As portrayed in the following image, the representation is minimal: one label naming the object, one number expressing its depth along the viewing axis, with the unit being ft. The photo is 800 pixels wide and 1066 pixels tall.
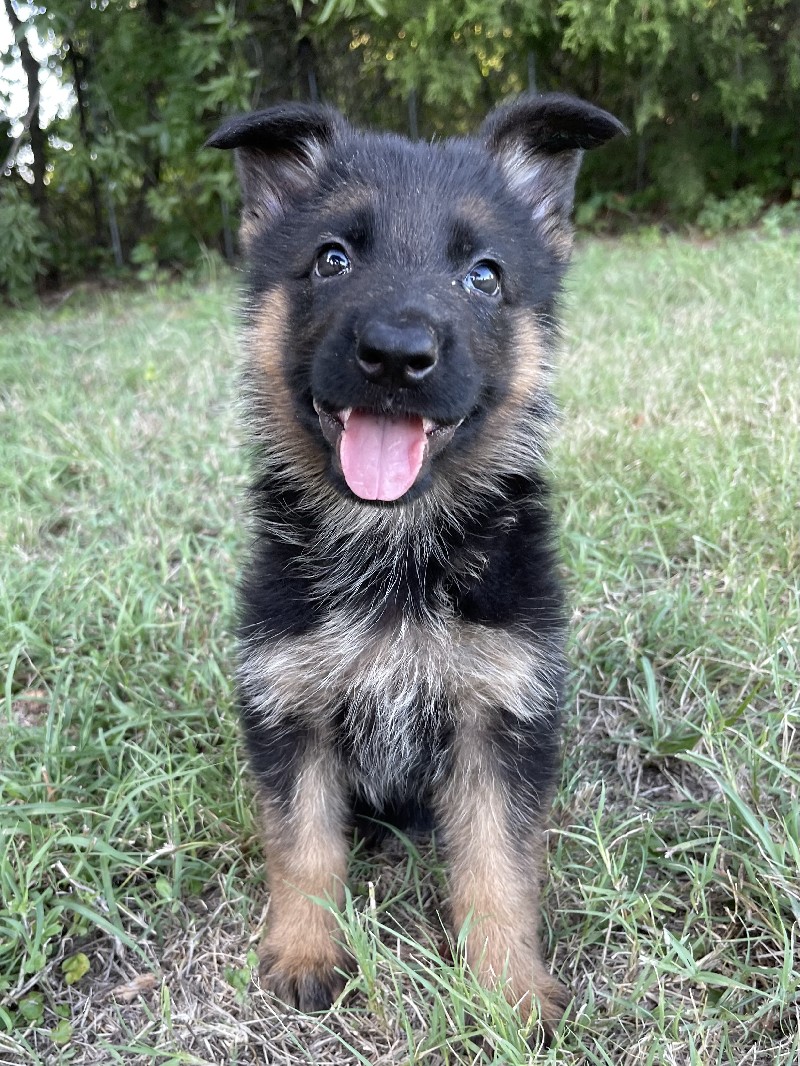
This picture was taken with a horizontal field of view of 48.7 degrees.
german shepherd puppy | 1.06
